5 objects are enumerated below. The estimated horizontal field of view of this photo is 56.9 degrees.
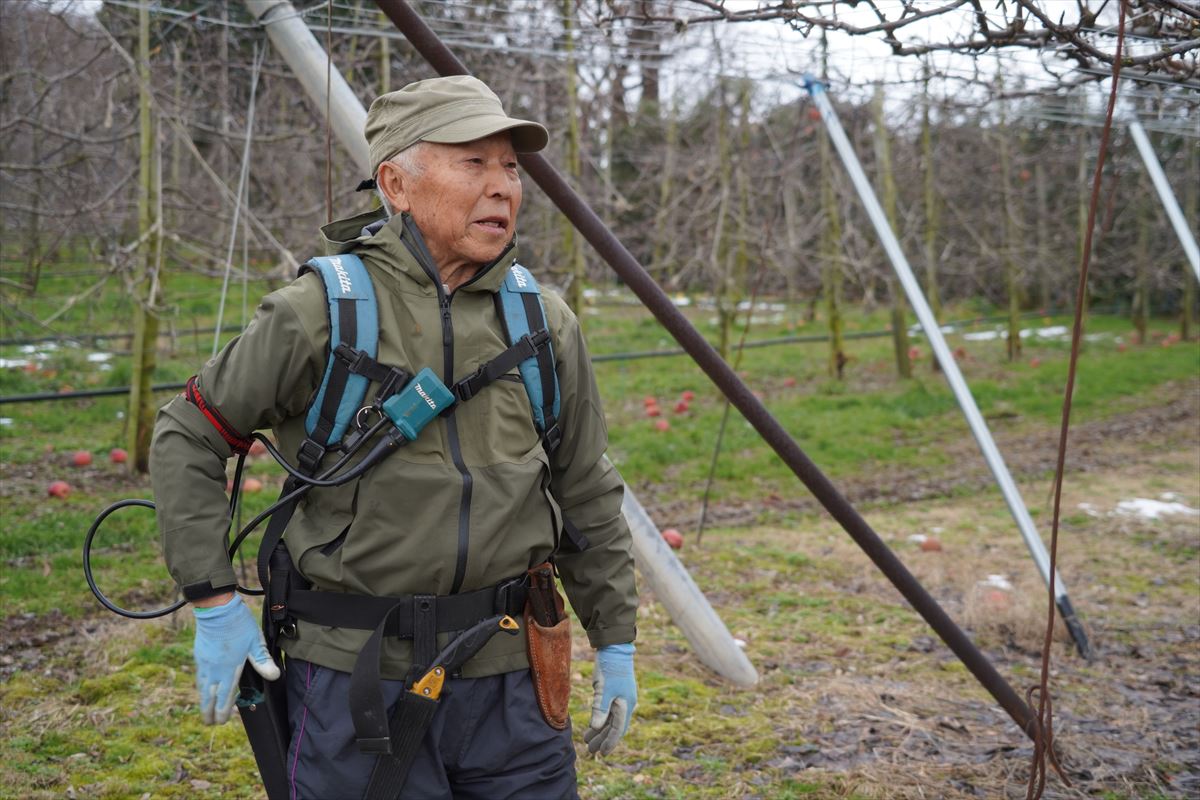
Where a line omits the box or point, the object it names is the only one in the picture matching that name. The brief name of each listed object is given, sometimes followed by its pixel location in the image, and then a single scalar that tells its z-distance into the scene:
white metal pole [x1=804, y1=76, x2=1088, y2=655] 5.39
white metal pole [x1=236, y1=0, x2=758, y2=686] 4.38
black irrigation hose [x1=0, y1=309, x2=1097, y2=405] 9.54
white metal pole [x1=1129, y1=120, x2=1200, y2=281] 8.52
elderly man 2.26
